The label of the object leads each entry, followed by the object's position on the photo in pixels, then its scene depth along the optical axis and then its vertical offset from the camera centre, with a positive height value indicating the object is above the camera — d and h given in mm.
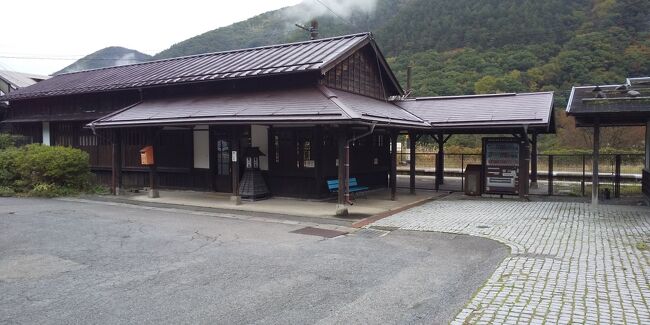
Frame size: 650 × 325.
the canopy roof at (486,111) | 14086 +1496
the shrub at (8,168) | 16456 -487
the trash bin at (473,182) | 15352 -965
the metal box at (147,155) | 14617 +5
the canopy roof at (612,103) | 11720 +1370
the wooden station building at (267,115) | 12875 +1226
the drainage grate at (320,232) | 9101 -1623
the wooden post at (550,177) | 15412 -818
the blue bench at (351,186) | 13812 -1004
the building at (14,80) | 30078 +5291
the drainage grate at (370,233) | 9055 -1625
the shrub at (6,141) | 18850 +624
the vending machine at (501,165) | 14719 -375
